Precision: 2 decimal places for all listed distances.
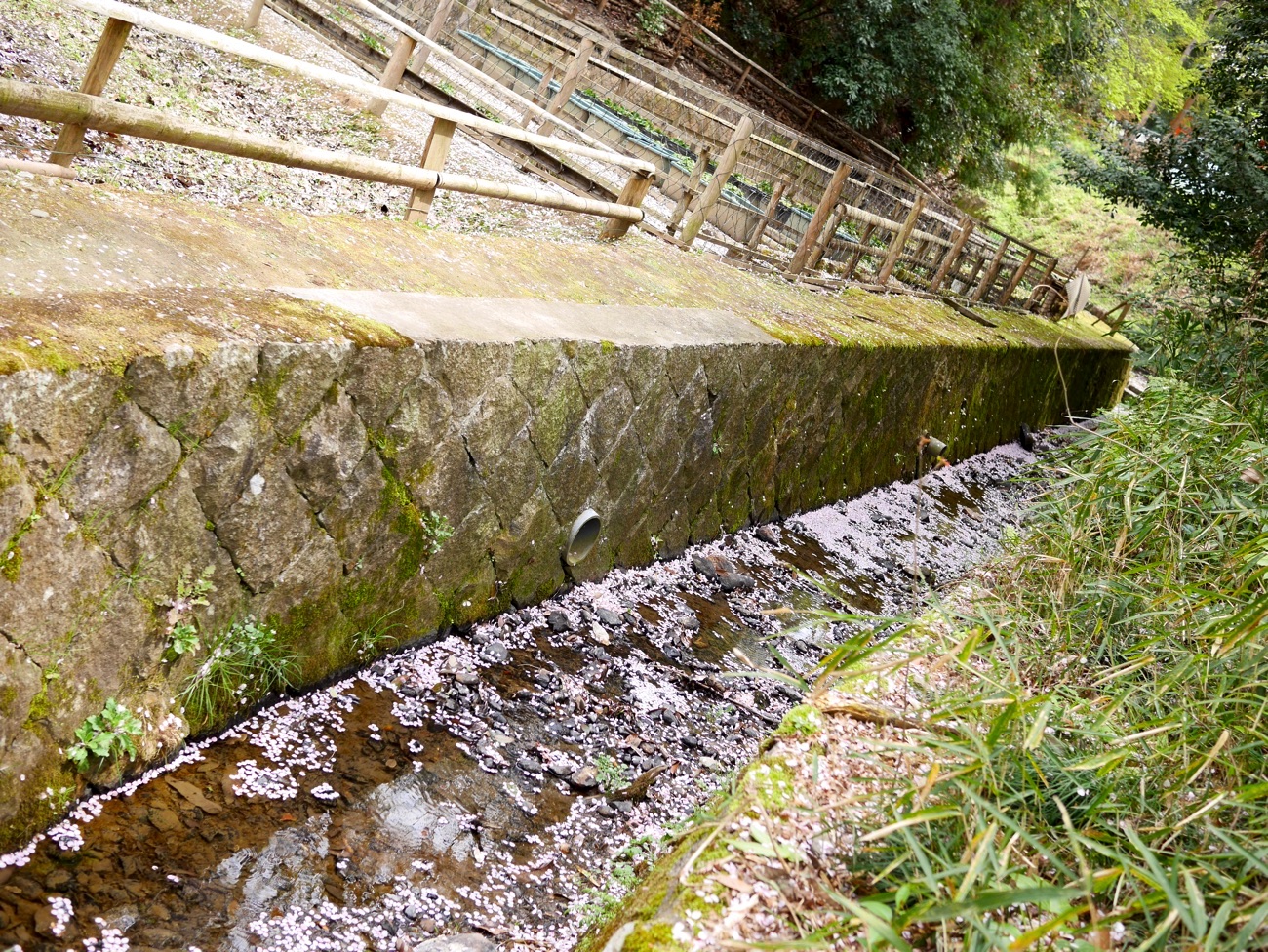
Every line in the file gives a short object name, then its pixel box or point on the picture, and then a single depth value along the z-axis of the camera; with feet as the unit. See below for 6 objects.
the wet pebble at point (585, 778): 12.16
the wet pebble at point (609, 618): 16.28
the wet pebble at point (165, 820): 9.22
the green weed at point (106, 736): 9.02
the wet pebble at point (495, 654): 14.04
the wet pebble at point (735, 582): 19.62
